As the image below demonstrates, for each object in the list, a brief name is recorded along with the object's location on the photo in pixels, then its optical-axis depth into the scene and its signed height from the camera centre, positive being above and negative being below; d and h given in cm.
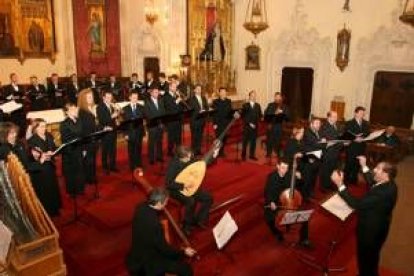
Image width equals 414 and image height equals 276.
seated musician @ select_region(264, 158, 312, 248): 682 -234
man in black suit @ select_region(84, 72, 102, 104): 1476 -92
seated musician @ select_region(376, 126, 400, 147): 1141 -211
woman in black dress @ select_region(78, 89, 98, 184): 811 -134
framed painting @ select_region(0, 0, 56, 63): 1522 +133
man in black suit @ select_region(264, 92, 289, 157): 1073 -179
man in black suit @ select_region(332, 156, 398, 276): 516 -194
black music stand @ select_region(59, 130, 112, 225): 629 -138
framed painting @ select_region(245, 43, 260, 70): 1638 +40
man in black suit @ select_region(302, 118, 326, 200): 839 -183
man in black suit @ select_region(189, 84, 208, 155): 1042 -152
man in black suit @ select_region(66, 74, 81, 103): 1473 -105
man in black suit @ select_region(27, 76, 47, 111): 1320 -118
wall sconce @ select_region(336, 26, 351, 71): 1366 +73
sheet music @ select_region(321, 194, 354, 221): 571 -211
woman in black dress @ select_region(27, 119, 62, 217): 672 -198
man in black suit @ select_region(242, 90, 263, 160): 1058 -154
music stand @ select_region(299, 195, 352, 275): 575 -335
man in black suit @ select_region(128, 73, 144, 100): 1480 -87
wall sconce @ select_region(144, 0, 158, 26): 1642 +226
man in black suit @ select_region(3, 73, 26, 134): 1153 -116
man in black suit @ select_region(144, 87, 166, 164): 942 -158
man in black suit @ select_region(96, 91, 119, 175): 866 -143
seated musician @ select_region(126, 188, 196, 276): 460 -228
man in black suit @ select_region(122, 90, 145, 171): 904 -171
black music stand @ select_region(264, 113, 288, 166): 995 -137
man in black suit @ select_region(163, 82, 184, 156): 1021 -124
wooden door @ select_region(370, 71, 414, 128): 1287 -104
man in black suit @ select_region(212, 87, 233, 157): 1077 -132
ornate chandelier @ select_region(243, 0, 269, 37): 1569 +228
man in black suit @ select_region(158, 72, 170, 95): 1363 -70
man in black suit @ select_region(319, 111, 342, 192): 898 -206
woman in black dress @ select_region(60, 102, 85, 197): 754 -183
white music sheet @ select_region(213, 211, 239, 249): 498 -221
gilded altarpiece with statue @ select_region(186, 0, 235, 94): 1588 +105
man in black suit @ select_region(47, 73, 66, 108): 1429 -117
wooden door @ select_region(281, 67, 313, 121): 1526 -93
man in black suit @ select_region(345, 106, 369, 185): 930 -199
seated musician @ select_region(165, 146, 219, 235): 648 -228
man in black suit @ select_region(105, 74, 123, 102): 1530 -102
